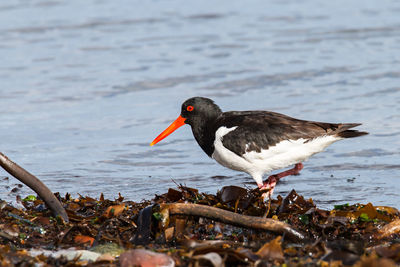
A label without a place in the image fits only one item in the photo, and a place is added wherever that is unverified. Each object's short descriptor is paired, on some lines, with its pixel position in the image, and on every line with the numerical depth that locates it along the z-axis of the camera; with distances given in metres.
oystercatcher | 11.70
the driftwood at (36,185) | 8.29
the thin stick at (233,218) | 7.91
